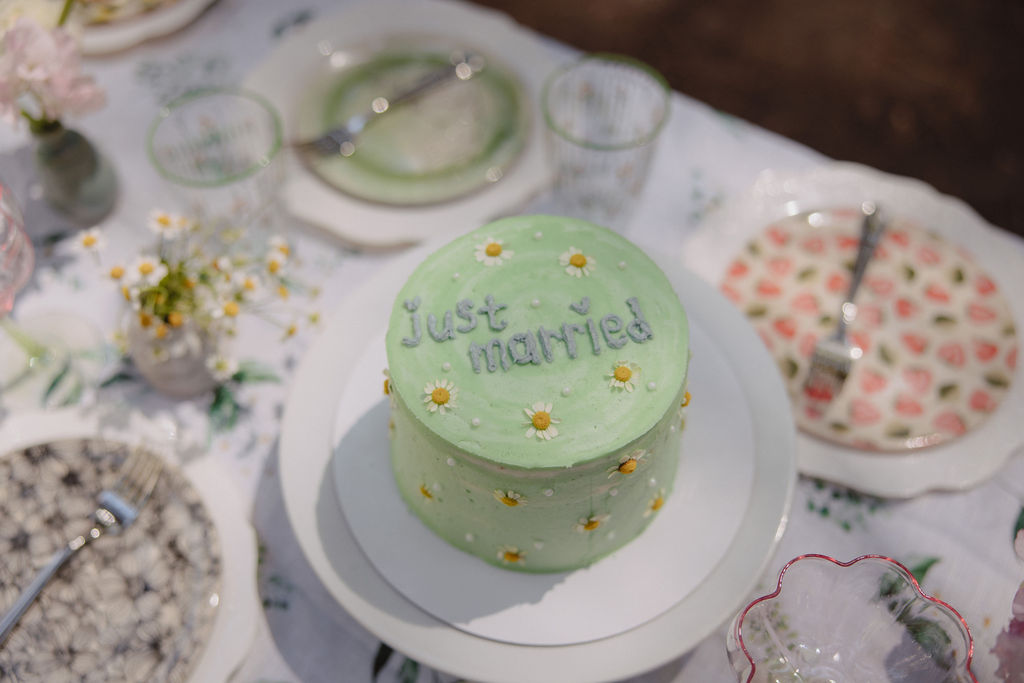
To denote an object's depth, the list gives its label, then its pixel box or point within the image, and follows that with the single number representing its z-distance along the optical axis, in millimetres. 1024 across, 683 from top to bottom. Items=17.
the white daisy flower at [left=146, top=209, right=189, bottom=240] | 596
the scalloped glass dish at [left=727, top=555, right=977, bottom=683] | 495
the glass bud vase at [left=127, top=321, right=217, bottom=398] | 603
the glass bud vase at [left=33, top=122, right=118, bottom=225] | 665
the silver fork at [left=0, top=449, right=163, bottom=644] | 553
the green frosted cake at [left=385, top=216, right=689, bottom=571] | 483
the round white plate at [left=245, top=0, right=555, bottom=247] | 692
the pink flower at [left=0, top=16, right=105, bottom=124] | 582
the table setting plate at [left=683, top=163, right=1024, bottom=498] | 598
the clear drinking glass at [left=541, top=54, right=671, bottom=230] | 683
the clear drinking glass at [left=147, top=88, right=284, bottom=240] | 665
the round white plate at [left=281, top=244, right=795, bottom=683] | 508
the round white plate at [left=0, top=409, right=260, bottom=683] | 541
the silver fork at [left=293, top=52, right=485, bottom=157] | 715
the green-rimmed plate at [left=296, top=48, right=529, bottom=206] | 703
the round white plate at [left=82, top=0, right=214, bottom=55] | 783
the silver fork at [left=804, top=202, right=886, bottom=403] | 607
